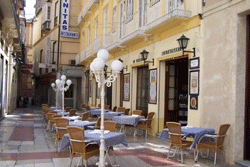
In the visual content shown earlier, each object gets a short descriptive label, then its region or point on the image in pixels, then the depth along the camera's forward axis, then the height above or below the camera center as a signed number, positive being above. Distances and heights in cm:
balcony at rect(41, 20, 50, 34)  2850 +728
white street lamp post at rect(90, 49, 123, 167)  514 +51
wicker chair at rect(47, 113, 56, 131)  965 -98
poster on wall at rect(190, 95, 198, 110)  788 -22
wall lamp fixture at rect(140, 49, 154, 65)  1072 +163
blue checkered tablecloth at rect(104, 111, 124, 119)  1160 -90
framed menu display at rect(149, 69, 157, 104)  1038 +31
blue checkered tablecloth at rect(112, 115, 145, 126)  972 -95
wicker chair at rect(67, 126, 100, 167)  537 -103
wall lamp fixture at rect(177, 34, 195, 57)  809 +164
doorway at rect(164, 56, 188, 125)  1023 +18
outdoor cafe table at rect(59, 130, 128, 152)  555 -96
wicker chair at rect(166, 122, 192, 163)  653 -104
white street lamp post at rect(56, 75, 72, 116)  1143 +50
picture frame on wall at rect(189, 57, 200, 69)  779 +97
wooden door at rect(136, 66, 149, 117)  1168 +23
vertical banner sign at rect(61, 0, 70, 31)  2295 +666
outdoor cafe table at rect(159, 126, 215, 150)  627 -91
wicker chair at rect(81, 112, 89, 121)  983 -84
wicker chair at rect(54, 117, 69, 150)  749 -93
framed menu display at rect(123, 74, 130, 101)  1316 +31
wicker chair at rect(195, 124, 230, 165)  620 -114
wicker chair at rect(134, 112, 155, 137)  1002 -112
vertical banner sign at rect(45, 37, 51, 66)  2528 +391
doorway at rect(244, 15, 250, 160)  643 -28
